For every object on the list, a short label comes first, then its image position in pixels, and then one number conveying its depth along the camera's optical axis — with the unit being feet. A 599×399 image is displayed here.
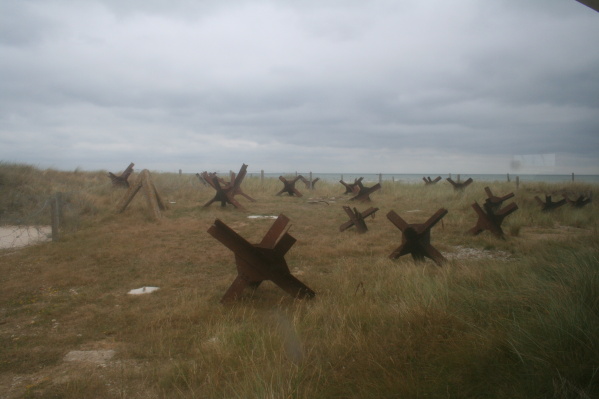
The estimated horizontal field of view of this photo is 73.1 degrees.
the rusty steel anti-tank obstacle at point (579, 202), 44.47
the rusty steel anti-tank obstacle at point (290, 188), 65.15
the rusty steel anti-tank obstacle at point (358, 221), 31.91
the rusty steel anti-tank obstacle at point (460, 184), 67.87
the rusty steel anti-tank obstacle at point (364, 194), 57.06
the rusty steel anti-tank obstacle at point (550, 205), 42.20
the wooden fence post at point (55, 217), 28.73
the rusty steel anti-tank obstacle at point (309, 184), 82.76
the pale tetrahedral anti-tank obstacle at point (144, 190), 38.00
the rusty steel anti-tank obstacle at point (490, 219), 27.93
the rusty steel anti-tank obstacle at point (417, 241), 20.26
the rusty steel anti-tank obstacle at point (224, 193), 46.37
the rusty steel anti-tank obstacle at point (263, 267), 15.05
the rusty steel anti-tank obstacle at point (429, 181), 80.69
